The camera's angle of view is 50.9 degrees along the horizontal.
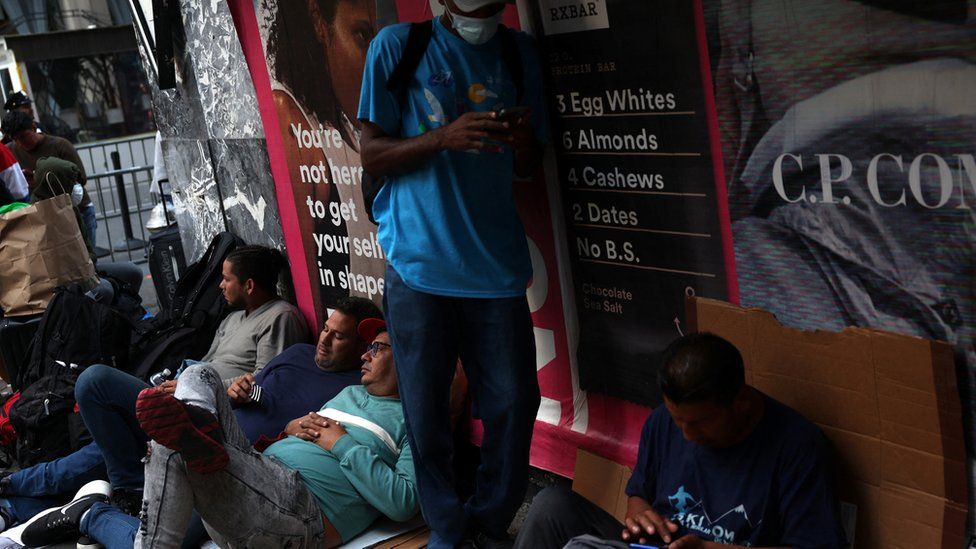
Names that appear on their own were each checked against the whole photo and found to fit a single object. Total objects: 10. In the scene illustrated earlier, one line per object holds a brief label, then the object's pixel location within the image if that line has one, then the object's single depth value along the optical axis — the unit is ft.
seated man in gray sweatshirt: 17.26
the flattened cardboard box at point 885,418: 8.69
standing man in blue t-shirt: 10.79
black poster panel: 10.41
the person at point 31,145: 27.35
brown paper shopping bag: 20.01
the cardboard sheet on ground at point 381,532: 13.10
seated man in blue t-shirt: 8.58
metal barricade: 36.03
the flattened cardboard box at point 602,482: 11.94
